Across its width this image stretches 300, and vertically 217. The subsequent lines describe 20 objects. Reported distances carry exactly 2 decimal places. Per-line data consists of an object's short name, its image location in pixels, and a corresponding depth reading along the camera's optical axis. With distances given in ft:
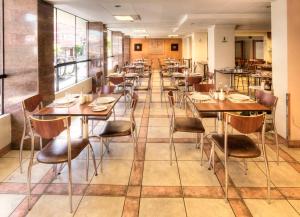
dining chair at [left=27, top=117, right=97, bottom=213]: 6.35
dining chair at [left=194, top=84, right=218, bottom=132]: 11.82
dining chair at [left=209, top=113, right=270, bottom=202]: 6.56
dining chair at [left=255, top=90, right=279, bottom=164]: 8.74
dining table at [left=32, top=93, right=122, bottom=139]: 7.60
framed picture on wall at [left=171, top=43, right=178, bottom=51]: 51.39
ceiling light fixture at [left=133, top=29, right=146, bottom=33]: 33.56
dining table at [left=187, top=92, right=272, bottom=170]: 8.02
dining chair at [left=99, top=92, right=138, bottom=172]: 8.68
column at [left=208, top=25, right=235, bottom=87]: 24.69
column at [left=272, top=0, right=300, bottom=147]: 10.65
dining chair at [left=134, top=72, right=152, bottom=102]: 17.63
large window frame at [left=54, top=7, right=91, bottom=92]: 16.34
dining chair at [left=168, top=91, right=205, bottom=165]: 8.91
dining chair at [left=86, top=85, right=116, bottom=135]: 11.54
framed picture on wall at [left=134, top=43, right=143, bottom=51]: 51.47
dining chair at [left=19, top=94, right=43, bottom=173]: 8.41
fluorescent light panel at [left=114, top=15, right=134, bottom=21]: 19.88
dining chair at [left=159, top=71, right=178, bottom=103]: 17.69
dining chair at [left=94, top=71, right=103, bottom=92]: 16.38
